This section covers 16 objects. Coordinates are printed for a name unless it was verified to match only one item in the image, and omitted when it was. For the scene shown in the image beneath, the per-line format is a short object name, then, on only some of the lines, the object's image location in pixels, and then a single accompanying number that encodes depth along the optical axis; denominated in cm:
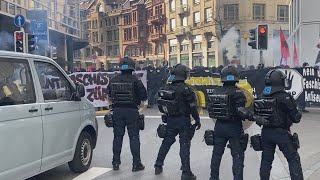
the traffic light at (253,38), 1525
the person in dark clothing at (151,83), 1573
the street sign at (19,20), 1496
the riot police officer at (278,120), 485
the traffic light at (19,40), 1466
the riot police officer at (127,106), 660
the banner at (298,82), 1327
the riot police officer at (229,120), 533
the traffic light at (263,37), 1495
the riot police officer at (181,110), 600
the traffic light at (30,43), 1563
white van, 473
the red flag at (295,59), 2148
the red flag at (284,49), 2014
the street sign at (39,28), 1651
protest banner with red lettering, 1491
